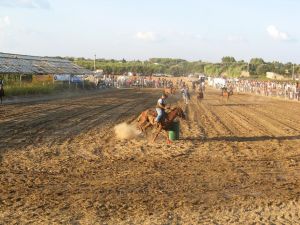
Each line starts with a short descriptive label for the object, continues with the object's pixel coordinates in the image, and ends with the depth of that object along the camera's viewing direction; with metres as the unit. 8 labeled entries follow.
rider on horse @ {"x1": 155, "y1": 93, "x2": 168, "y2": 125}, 17.22
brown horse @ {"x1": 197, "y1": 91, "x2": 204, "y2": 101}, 42.72
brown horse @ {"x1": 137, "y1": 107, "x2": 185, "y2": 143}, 17.38
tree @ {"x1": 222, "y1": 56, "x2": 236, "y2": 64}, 188.75
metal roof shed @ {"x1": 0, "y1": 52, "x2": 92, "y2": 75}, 45.18
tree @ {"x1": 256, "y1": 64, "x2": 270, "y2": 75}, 108.41
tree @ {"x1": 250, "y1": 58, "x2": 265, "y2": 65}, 141.12
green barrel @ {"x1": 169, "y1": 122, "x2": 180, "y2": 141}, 17.69
